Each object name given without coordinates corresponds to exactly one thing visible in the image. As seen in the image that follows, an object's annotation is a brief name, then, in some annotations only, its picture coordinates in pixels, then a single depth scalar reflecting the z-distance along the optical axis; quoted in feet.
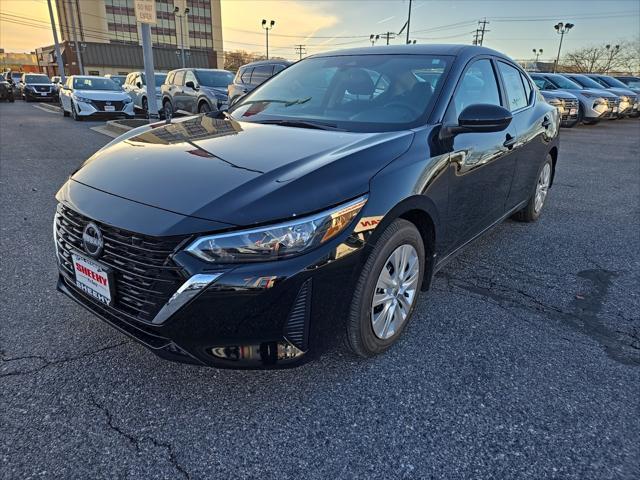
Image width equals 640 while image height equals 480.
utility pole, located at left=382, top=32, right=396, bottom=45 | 196.85
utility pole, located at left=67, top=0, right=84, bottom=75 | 237.66
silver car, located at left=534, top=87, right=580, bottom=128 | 42.98
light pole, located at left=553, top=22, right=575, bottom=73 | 175.87
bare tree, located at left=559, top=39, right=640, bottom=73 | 190.27
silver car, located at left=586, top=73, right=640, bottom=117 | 54.54
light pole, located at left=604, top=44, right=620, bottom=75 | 193.77
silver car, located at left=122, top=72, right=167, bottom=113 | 55.21
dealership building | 213.87
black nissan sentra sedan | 5.86
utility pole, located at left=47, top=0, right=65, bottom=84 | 85.81
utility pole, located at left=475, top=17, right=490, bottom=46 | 248.18
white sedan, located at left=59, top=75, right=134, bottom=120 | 47.26
